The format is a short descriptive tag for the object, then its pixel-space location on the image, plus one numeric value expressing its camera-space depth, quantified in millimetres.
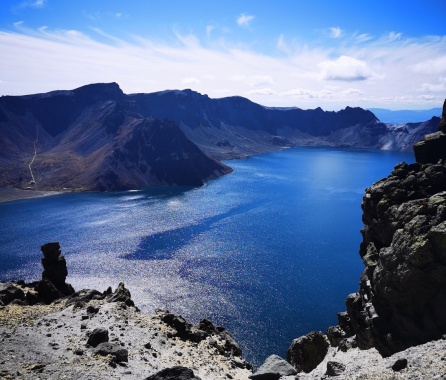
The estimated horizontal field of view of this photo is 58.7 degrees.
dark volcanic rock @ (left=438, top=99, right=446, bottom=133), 44000
